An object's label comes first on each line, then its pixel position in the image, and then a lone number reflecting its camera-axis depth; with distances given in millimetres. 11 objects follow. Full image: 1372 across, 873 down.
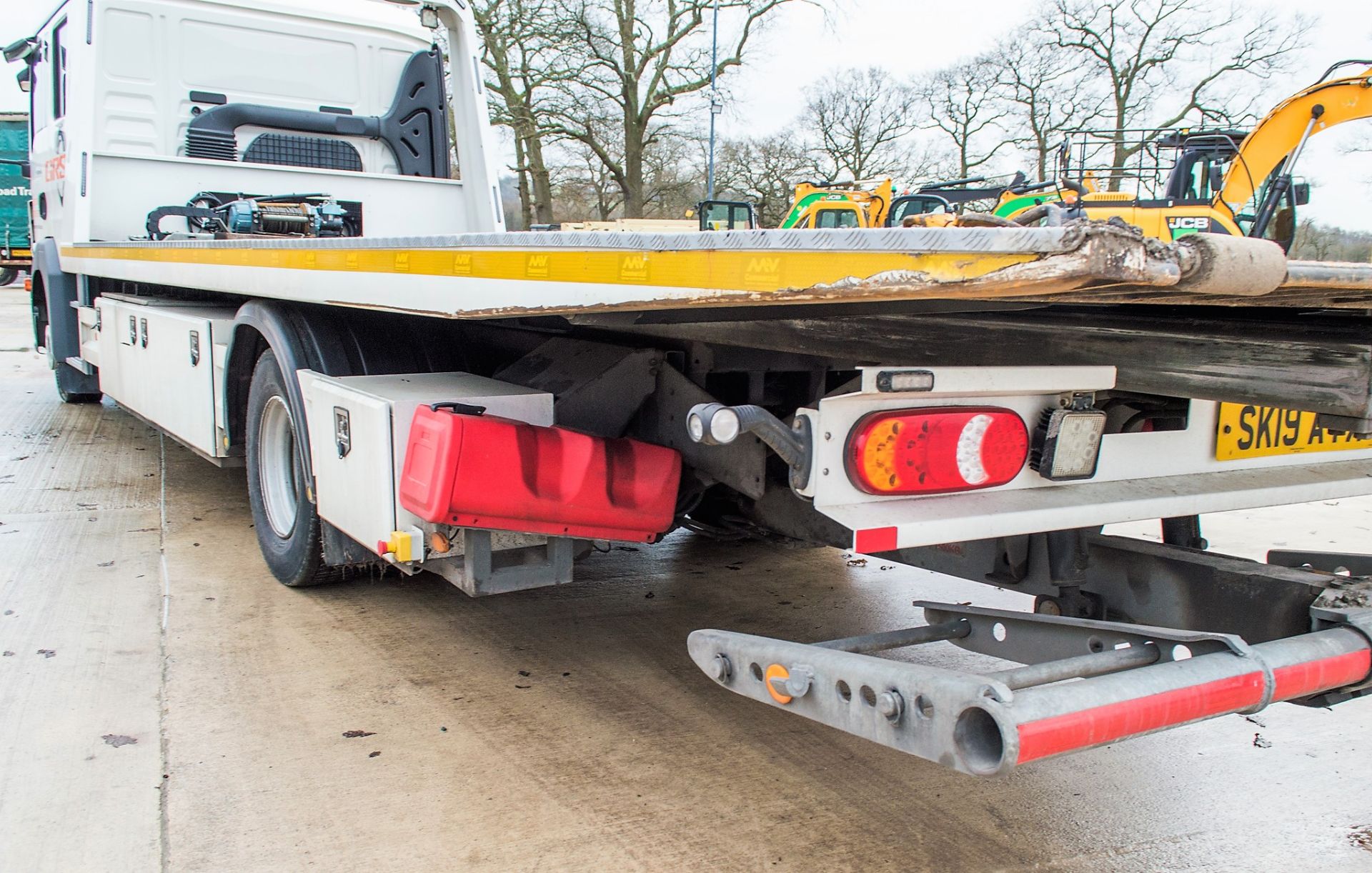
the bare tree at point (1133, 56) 26969
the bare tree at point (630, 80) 25578
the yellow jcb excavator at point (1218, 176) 10016
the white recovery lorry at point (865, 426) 1667
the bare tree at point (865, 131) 33344
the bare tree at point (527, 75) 23047
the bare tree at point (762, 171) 31453
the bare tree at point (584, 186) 26734
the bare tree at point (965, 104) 31203
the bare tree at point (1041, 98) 28875
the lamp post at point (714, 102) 24297
